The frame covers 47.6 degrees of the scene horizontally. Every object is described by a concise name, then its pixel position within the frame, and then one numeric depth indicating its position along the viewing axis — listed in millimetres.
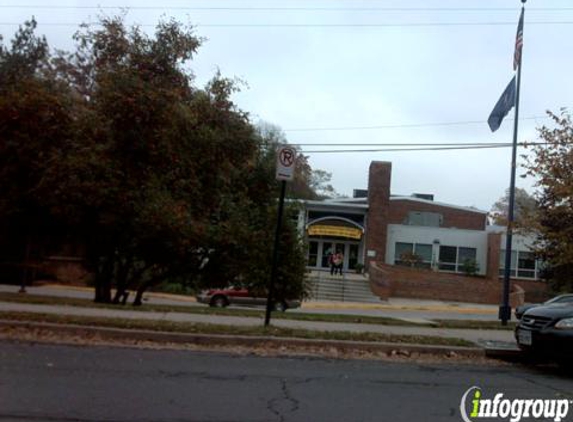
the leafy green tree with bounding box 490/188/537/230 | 16141
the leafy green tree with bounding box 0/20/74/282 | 17594
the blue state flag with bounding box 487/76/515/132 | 20031
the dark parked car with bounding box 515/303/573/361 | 9211
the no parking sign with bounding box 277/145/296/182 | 11289
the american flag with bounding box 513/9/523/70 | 19842
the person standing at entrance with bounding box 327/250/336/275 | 38531
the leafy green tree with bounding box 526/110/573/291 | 14773
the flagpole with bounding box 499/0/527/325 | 18497
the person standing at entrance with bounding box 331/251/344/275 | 38594
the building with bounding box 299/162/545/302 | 40844
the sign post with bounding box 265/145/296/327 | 11289
